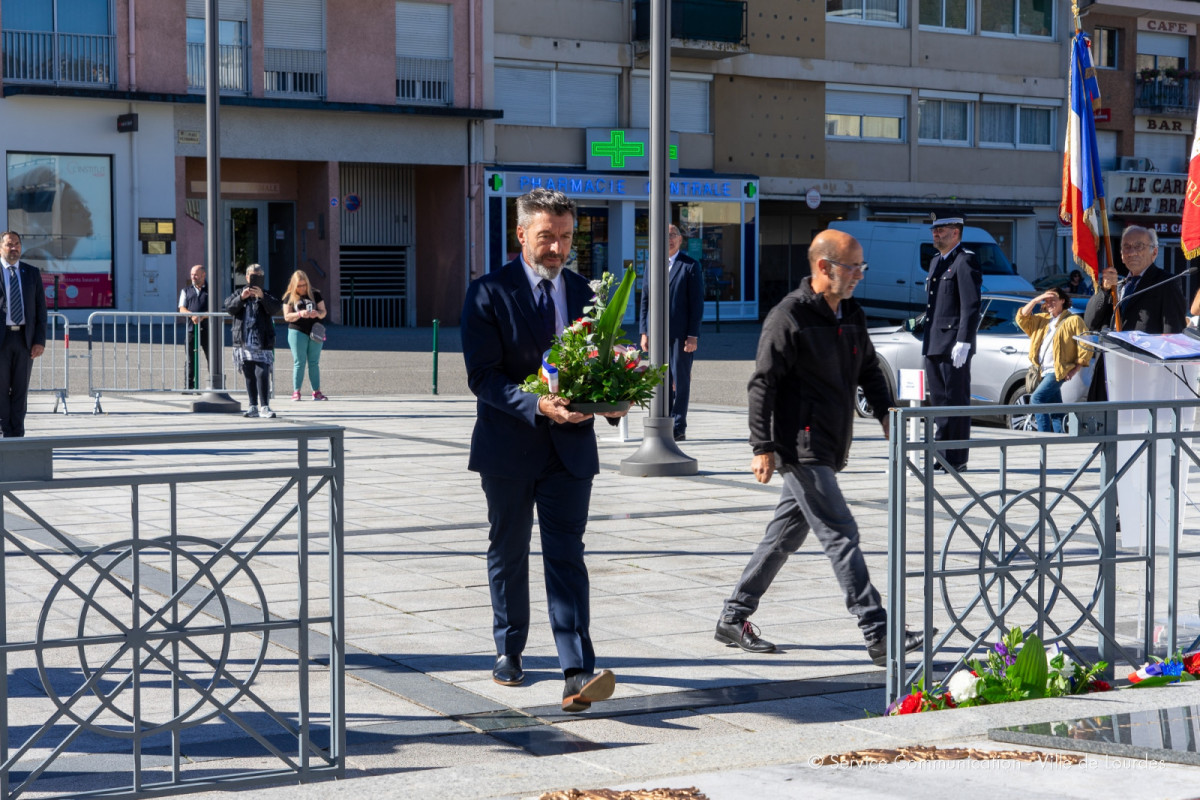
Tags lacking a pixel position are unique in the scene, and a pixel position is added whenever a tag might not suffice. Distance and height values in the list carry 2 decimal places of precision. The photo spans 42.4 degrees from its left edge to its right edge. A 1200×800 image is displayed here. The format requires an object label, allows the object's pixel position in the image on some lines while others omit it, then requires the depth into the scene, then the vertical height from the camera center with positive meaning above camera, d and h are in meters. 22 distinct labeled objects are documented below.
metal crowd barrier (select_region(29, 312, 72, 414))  16.61 -1.02
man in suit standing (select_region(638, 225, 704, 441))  13.76 -0.21
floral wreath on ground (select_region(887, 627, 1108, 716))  5.24 -1.33
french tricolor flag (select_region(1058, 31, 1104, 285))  9.09 +0.67
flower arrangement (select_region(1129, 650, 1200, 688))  5.50 -1.37
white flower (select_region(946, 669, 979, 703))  5.24 -1.34
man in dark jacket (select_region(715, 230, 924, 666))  6.07 -0.45
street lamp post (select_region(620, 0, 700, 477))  11.74 +0.16
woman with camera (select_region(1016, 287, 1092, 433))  12.34 -0.42
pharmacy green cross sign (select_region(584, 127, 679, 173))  36.22 +3.35
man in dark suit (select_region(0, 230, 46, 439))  11.63 -0.33
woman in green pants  18.19 -0.39
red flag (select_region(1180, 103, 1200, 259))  7.64 +0.41
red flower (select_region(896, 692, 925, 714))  5.20 -1.38
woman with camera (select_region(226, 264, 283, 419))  16.47 -0.50
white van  32.22 +0.56
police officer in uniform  11.58 -0.17
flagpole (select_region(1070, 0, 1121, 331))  9.05 +0.23
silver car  15.01 -0.63
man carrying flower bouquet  5.47 -0.50
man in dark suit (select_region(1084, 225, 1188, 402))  8.91 -0.04
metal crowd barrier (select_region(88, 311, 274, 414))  17.95 -0.81
